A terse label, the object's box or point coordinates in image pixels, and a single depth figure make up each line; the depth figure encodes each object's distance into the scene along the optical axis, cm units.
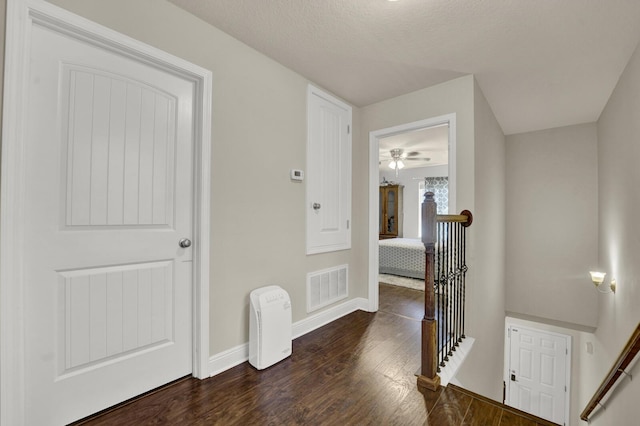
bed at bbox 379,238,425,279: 488
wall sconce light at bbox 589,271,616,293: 332
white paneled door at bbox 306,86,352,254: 269
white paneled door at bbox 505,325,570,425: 431
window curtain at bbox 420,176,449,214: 747
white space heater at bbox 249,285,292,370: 201
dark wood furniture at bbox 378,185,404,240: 805
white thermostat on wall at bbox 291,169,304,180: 248
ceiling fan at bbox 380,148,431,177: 580
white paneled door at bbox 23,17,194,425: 136
